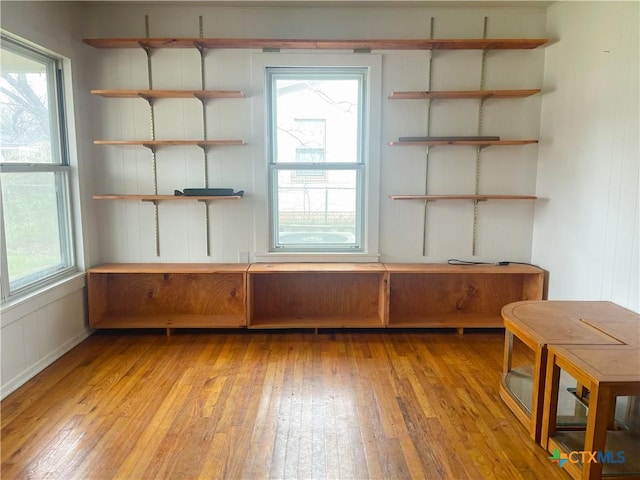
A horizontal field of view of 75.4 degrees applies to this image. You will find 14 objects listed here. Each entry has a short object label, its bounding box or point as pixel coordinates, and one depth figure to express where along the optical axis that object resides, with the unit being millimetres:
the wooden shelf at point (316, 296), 3646
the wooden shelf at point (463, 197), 3500
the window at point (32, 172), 2674
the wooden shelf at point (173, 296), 3592
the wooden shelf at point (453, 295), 3678
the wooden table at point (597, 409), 1686
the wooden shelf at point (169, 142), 3357
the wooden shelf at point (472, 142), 3396
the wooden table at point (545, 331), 2055
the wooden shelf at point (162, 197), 3430
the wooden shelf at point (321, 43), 3293
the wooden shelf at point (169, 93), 3330
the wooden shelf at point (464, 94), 3354
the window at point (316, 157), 3607
